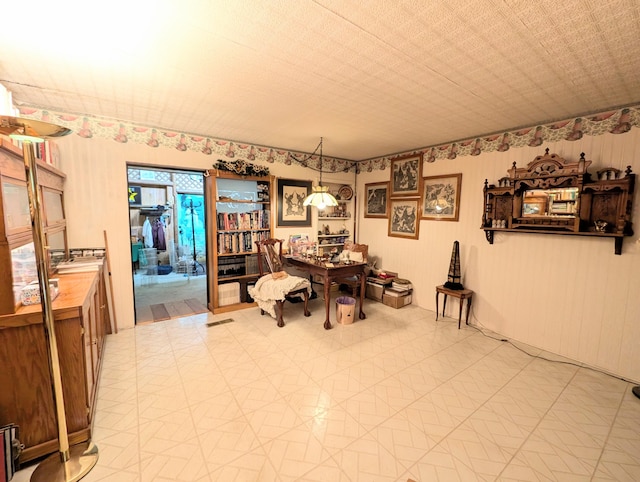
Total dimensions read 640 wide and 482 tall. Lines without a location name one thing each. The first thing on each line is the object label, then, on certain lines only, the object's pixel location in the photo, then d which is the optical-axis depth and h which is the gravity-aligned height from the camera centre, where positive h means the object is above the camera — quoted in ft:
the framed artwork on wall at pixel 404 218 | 14.90 -0.11
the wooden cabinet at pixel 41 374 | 5.28 -3.21
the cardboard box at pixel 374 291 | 15.60 -4.32
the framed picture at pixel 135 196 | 23.54 +1.62
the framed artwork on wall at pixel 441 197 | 13.03 +0.95
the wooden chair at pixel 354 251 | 14.09 -2.12
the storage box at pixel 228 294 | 13.64 -3.92
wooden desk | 11.79 -2.49
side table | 12.01 -3.42
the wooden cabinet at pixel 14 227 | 4.93 -0.26
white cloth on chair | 11.98 -3.28
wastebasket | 12.33 -4.28
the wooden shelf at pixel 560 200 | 8.52 +0.58
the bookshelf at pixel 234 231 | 13.26 -0.78
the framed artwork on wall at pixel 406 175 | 14.71 +2.23
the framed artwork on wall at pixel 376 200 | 16.66 +1.00
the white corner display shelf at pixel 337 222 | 17.95 -0.43
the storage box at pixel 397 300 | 14.48 -4.49
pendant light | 11.97 +0.76
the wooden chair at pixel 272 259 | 13.01 -2.15
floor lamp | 4.32 -1.95
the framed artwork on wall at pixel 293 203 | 15.21 +0.69
